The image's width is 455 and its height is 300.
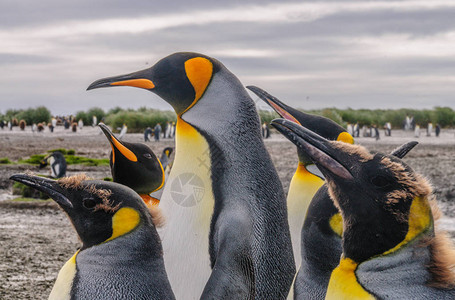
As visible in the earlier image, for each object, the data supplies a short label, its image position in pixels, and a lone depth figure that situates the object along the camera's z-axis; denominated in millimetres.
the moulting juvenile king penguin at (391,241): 1966
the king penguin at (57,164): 13758
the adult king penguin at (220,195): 3066
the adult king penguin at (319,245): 2873
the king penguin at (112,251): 2459
